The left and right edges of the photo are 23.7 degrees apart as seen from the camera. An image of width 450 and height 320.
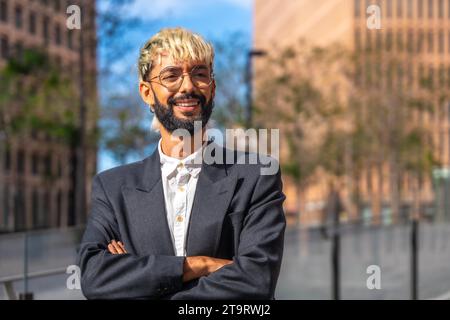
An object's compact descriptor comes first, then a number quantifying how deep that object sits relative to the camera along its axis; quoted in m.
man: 2.86
